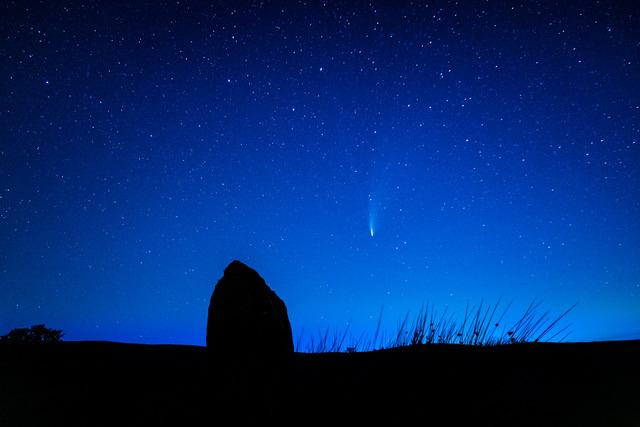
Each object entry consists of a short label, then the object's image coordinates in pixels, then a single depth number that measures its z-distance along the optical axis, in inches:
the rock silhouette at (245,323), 186.5
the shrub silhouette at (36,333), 510.6
